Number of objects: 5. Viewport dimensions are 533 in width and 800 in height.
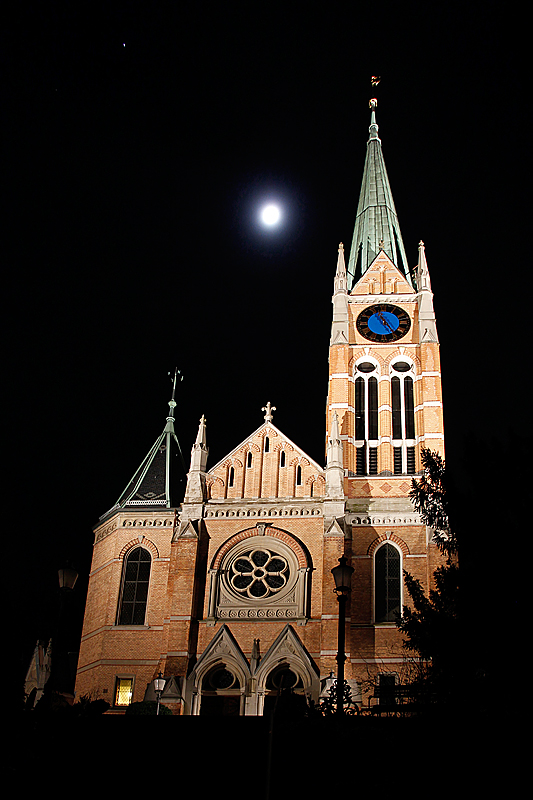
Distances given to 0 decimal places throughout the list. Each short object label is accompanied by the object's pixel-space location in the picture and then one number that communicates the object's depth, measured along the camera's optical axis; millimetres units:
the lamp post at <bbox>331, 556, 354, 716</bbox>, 16141
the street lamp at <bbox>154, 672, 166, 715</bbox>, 26672
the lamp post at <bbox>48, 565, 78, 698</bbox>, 14816
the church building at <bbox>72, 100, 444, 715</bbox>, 28688
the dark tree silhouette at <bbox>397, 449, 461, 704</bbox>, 16781
